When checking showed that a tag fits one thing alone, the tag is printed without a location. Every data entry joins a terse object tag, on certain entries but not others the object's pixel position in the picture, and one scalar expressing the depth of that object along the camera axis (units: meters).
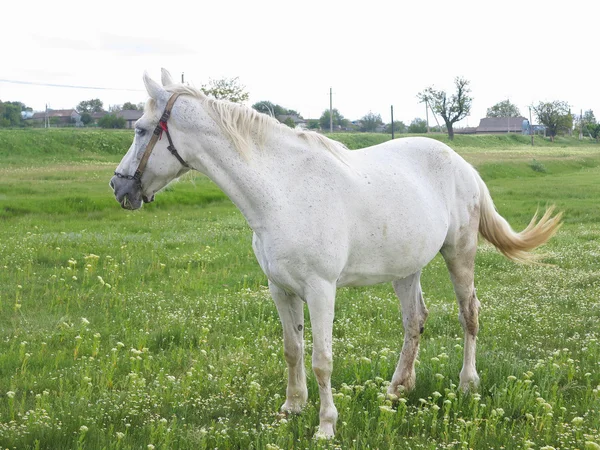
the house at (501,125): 136.75
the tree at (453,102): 100.94
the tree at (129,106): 90.68
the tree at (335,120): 90.94
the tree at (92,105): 99.44
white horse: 4.77
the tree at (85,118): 78.69
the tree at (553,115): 112.50
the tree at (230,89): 53.09
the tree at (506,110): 149.50
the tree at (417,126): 105.25
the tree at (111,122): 67.19
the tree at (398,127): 104.62
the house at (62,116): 87.91
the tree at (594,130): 115.30
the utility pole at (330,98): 82.75
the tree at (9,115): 68.81
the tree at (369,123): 110.12
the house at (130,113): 79.79
